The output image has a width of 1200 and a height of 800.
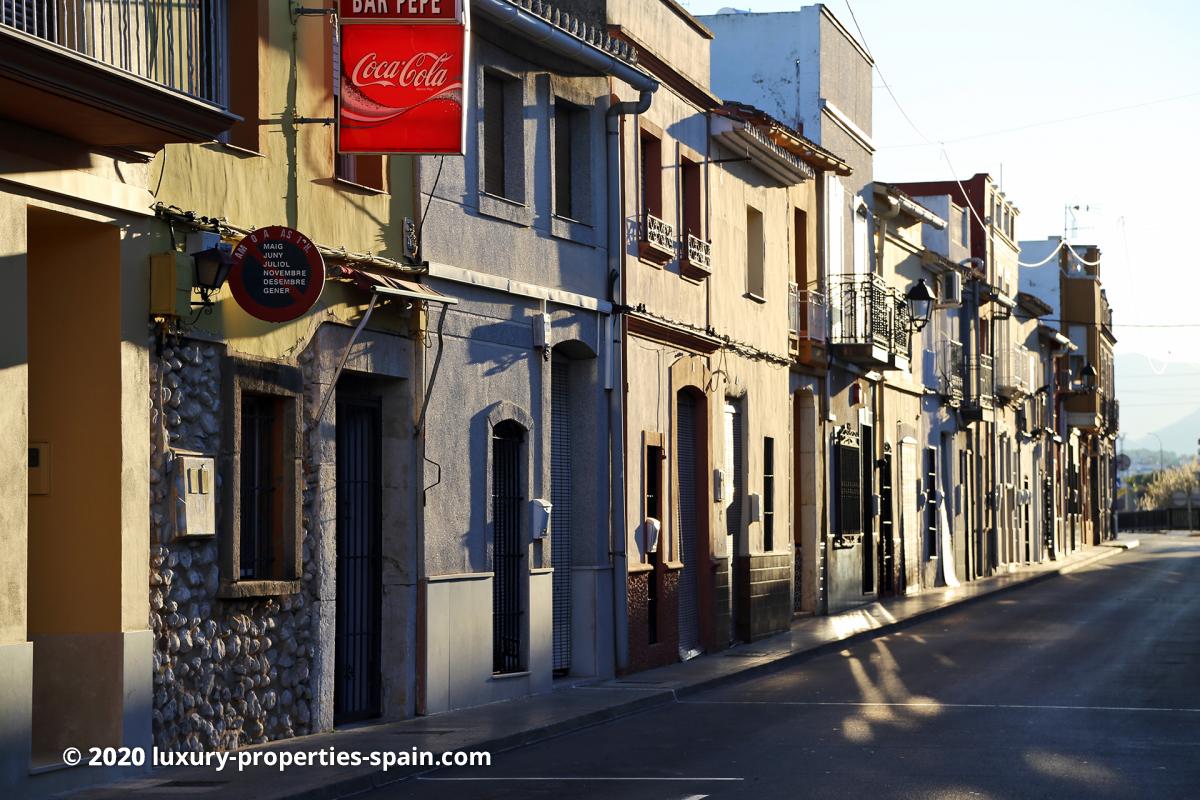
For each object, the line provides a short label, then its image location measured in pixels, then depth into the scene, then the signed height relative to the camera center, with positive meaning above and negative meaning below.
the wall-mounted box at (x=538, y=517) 17.56 -0.22
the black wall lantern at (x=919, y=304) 32.81 +3.60
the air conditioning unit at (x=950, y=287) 41.84 +4.84
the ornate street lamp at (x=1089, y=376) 59.16 +3.91
